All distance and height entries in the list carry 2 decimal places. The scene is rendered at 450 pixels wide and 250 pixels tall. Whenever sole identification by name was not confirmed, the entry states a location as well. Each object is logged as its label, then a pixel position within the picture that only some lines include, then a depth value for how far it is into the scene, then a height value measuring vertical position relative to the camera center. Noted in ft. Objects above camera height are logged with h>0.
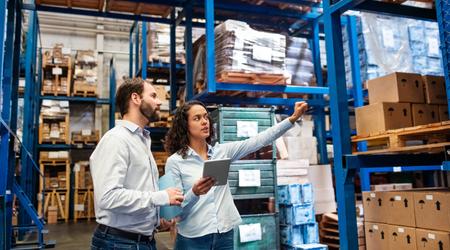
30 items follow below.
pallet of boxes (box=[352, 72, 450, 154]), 11.61 +1.76
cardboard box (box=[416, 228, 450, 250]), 10.41 -1.99
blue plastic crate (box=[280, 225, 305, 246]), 18.72 -3.04
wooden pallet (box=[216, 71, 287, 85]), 18.75 +4.50
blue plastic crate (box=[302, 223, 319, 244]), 18.93 -3.03
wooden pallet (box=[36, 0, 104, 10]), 23.59 +10.48
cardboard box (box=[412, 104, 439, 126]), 12.39 +1.60
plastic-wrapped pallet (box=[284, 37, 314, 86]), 22.06 +5.99
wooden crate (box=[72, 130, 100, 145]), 41.65 +4.17
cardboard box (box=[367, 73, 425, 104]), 12.39 +2.44
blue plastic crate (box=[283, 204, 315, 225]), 18.75 -2.08
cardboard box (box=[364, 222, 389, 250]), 12.39 -2.18
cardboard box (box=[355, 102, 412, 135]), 11.89 +1.50
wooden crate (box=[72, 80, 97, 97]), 42.42 +9.44
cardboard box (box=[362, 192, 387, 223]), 12.71 -1.27
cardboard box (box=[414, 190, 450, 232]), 10.64 -1.21
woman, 9.39 -0.14
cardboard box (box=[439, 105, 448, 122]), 12.70 +1.64
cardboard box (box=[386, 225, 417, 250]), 11.43 -2.09
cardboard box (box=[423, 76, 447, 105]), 12.72 +2.40
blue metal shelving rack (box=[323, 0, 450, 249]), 11.16 +0.80
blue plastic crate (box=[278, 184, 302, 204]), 19.02 -1.13
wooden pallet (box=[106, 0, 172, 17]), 24.86 +10.59
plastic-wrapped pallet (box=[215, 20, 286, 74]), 18.85 +5.85
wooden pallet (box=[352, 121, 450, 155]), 10.04 +0.82
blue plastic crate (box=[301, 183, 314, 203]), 19.26 -1.12
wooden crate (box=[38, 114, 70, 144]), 40.70 +4.95
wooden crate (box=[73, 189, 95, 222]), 40.50 -2.73
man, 7.13 -0.18
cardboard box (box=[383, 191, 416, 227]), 11.66 -1.26
